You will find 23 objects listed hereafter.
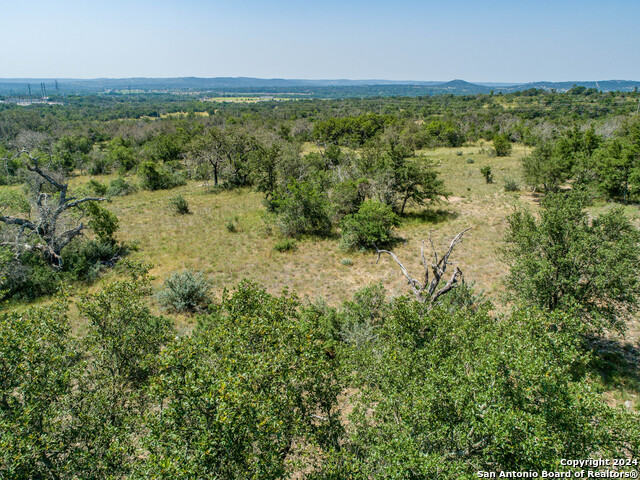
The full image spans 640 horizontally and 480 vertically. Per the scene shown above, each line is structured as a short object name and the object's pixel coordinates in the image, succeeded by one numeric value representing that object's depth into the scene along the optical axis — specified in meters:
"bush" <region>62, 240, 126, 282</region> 18.45
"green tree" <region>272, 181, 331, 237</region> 24.53
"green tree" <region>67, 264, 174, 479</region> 5.44
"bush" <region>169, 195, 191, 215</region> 29.41
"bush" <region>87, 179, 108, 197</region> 34.47
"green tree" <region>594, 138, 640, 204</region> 25.31
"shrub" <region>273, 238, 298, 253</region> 22.55
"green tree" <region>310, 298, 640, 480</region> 5.09
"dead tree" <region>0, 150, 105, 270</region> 18.47
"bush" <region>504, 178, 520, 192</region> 33.40
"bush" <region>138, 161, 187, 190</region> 37.94
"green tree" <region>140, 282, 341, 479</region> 4.84
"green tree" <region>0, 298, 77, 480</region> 5.01
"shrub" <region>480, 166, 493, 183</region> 36.17
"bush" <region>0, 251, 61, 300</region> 16.52
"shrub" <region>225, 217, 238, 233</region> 25.60
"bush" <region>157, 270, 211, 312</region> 15.96
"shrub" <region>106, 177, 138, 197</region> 36.03
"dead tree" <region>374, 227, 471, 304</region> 12.88
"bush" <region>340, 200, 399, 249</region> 21.88
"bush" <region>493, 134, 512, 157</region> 50.03
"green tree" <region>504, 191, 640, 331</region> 10.23
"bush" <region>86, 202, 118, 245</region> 20.88
